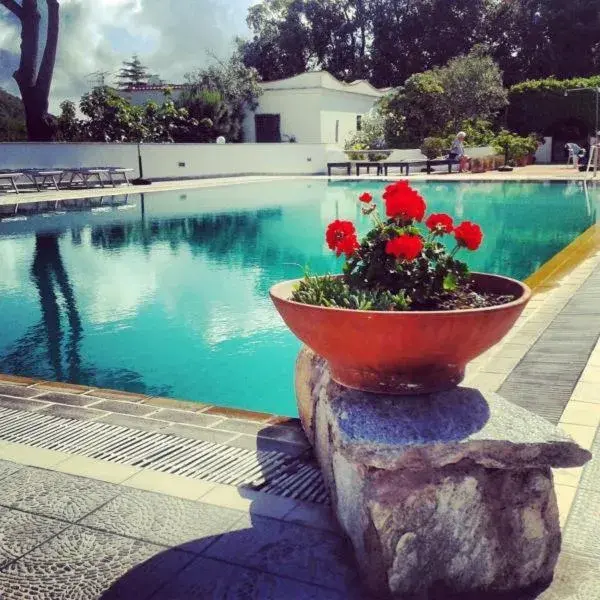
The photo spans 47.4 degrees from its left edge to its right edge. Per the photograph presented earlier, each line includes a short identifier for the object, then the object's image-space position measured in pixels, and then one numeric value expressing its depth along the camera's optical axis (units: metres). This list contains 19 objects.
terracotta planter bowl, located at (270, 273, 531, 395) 1.70
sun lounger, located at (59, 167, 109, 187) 19.34
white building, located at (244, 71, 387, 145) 27.09
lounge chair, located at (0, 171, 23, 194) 17.21
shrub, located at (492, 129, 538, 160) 24.80
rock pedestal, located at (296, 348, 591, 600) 1.74
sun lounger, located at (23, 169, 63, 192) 17.94
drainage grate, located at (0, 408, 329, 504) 2.54
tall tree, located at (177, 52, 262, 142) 25.78
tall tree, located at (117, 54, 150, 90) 61.47
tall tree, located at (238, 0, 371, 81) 36.44
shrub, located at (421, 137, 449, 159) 24.56
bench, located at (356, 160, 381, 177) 23.16
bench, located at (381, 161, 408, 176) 22.80
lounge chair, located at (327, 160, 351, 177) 24.38
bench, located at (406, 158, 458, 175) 22.47
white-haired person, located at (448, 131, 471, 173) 22.34
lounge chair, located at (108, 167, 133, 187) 19.98
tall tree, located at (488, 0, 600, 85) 31.84
